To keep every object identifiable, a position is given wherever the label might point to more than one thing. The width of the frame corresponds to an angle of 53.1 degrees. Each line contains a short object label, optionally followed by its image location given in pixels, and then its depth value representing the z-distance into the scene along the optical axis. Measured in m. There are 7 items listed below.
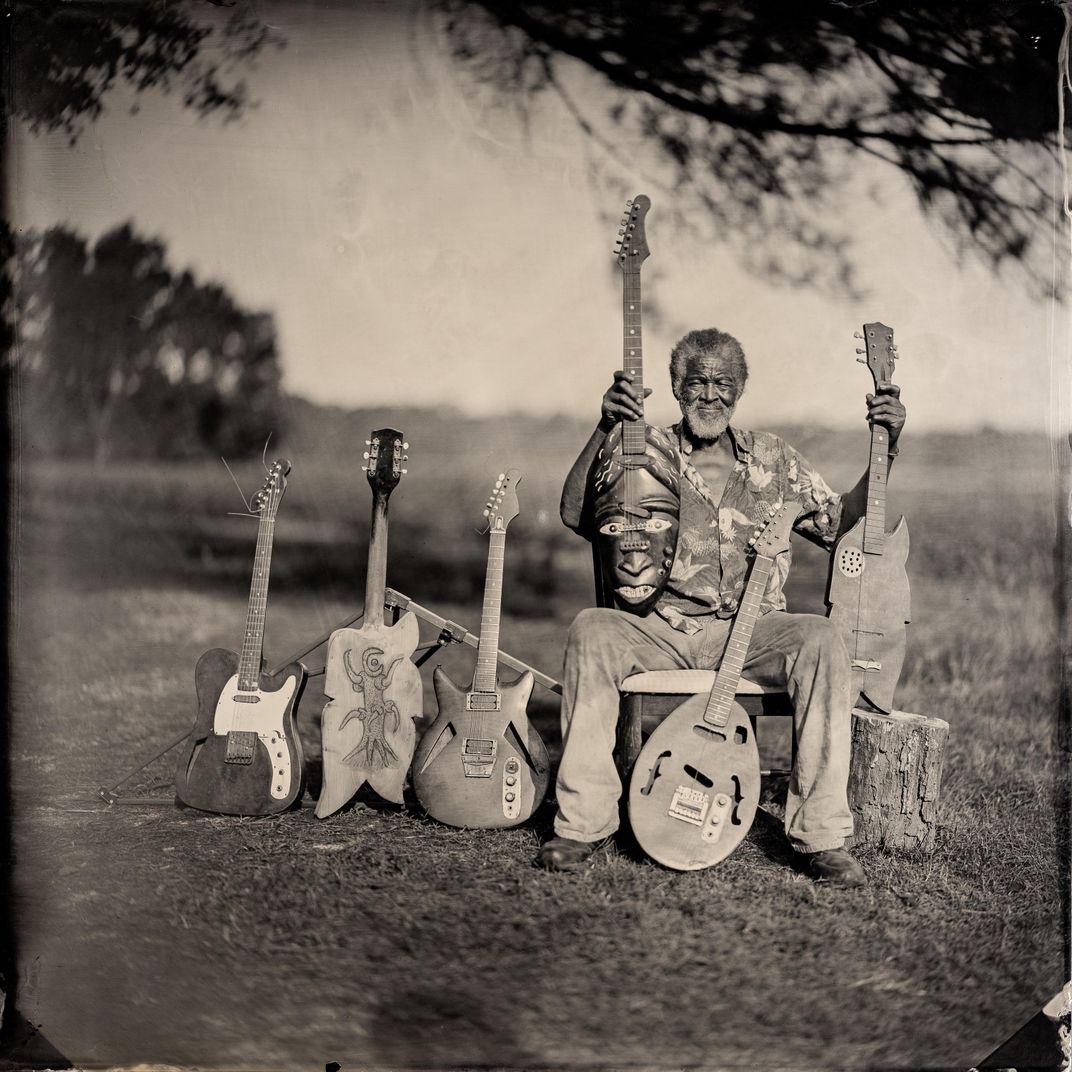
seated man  3.61
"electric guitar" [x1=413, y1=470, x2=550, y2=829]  3.82
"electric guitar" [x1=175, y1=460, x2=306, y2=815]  3.88
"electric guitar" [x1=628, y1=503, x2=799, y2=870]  3.57
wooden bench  3.71
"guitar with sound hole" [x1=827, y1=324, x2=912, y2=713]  3.84
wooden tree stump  3.72
